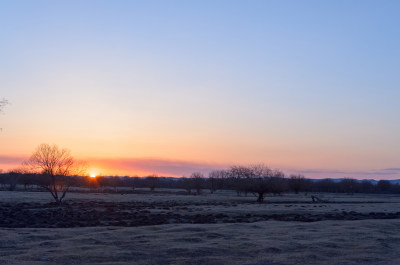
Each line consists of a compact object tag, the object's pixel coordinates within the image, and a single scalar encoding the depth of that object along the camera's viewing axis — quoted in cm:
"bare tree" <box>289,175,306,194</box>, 14040
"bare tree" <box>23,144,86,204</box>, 6600
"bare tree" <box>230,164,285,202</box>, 8288
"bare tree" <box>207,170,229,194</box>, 16012
